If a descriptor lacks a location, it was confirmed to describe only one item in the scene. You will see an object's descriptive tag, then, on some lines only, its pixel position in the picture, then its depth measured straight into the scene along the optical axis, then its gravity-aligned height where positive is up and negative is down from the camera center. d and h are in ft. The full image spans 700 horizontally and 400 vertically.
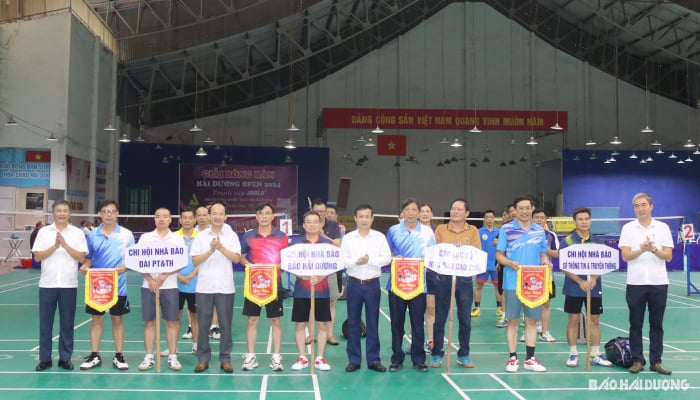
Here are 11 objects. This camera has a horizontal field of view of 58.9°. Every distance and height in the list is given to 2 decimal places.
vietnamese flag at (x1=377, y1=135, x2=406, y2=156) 93.35 +10.87
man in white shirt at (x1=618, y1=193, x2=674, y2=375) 22.95 -2.23
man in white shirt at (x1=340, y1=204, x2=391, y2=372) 23.08 -2.42
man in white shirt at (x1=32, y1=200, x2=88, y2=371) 22.98 -2.70
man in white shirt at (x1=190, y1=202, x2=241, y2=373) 22.94 -2.51
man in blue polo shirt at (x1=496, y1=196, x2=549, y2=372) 23.20 -1.55
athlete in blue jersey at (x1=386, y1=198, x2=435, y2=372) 23.32 -3.15
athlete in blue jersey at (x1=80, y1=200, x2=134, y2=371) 23.15 -1.79
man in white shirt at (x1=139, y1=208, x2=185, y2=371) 23.09 -3.21
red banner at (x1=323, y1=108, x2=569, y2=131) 85.71 +13.81
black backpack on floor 23.88 -5.21
